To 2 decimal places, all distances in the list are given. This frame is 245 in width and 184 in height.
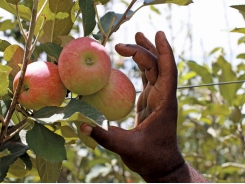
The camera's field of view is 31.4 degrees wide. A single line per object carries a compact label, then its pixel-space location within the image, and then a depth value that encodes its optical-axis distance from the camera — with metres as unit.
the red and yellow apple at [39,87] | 0.82
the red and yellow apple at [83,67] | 0.82
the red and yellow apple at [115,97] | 0.88
